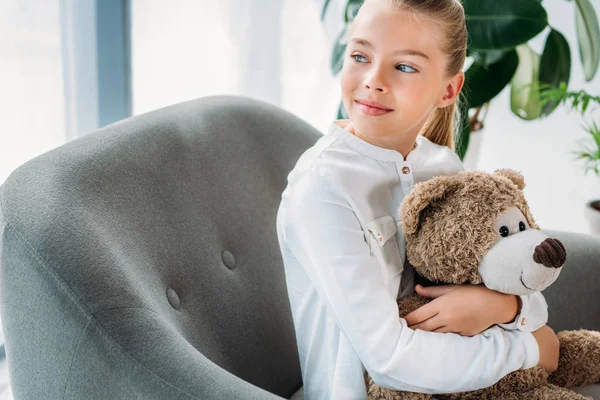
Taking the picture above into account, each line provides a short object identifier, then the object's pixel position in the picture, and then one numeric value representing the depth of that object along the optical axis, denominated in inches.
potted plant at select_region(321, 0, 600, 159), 66.3
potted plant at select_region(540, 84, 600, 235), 72.8
